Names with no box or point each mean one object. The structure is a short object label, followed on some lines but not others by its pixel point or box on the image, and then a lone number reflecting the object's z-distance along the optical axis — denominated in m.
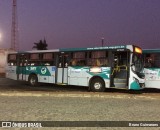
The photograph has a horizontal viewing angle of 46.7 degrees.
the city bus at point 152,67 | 11.10
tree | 37.04
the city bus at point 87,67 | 10.61
